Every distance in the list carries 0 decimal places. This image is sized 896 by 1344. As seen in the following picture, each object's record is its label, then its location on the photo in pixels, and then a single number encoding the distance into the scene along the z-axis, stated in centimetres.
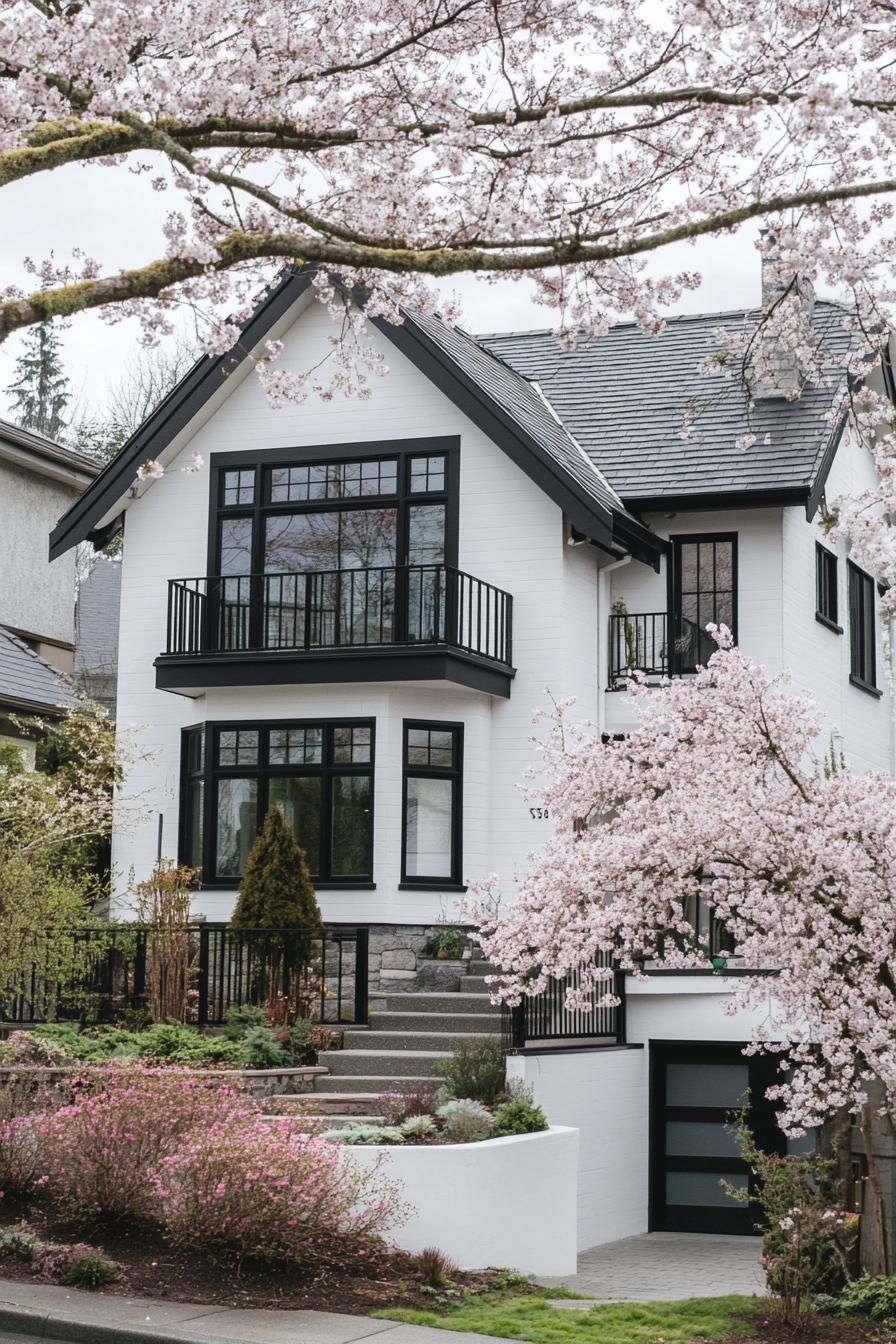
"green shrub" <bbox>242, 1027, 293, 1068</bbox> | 1438
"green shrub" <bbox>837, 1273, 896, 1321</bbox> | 1006
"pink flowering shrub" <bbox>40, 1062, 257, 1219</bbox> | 1014
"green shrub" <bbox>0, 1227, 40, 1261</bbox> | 974
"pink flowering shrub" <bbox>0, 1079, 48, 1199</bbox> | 1059
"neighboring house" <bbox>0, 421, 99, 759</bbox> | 2522
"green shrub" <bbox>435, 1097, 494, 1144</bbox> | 1236
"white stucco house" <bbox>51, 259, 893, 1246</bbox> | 1909
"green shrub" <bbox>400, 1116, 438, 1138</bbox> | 1218
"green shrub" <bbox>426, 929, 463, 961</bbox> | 1853
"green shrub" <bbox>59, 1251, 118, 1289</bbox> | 938
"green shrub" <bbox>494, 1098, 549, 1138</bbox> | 1280
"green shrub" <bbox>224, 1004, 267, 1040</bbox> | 1509
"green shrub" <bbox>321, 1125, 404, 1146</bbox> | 1195
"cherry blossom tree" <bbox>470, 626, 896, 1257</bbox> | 1036
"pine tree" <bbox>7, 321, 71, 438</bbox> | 4731
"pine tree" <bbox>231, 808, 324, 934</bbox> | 1681
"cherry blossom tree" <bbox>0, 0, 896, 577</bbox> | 816
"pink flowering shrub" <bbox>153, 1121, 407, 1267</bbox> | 971
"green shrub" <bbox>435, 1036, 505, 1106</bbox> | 1388
